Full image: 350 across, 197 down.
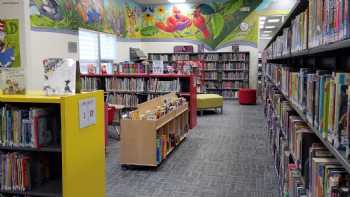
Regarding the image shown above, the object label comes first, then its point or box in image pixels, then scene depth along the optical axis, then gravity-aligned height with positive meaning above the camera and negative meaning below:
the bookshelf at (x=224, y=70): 13.48 +0.20
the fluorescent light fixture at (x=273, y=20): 12.23 +2.00
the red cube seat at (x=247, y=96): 11.95 -0.74
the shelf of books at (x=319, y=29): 1.31 +0.24
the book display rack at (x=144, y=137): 4.71 -0.86
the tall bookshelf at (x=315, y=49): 1.34 +0.15
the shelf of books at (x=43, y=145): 2.73 -0.57
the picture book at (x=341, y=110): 1.25 -0.13
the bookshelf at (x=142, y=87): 7.30 -0.25
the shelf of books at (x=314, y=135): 1.29 -0.30
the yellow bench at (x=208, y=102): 9.62 -0.75
